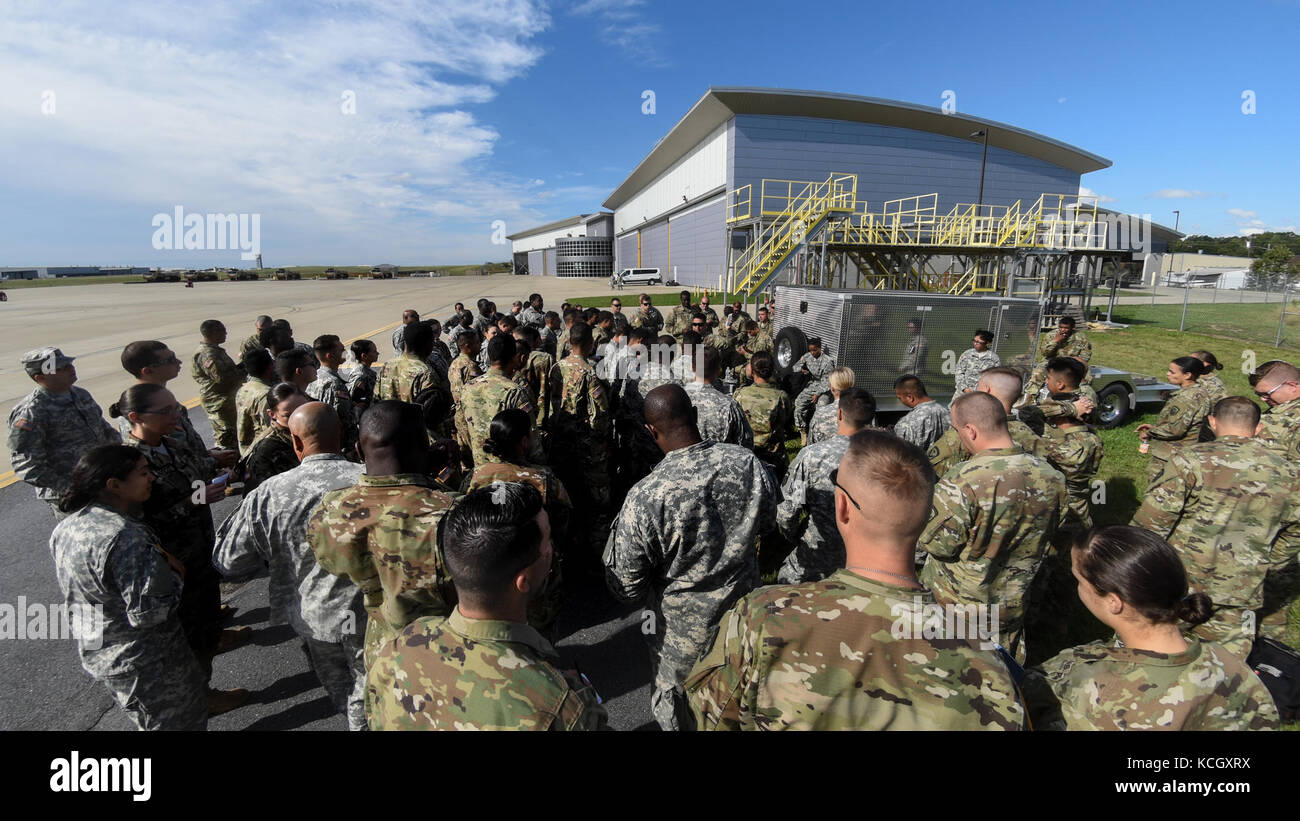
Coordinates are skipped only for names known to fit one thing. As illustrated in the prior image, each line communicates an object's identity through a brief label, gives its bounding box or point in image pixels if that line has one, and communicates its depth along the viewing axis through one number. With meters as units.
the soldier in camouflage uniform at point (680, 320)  10.79
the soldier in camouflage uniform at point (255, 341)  6.73
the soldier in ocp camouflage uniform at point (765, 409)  5.06
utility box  7.28
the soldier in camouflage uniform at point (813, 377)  6.52
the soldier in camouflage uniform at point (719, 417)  4.09
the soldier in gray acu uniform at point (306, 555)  2.62
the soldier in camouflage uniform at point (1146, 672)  1.59
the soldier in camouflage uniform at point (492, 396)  4.31
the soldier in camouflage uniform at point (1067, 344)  8.14
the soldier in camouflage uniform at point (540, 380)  5.85
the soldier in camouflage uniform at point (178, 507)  3.24
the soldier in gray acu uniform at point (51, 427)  4.09
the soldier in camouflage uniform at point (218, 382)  6.72
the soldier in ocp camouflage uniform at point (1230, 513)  3.02
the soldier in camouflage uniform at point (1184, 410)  5.58
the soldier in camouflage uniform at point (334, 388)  4.97
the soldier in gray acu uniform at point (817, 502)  3.18
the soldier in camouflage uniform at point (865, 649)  1.37
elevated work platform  18.05
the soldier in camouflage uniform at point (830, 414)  4.33
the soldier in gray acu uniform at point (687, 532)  2.57
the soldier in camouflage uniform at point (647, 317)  10.09
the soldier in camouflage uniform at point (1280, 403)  4.44
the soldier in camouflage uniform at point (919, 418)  4.26
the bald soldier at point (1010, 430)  3.85
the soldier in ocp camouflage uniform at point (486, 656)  1.38
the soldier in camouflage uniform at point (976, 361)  7.12
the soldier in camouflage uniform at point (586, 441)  5.01
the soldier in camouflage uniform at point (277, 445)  3.66
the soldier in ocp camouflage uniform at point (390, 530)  2.30
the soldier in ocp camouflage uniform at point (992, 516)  2.71
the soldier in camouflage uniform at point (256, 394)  4.80
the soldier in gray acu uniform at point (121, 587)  2.39
